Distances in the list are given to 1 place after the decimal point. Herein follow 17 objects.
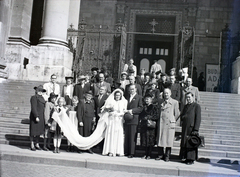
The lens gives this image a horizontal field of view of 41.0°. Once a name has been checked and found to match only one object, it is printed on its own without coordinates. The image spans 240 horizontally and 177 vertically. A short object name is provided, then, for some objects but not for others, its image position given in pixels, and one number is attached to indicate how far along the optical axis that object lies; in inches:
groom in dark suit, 341.4
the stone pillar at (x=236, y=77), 606.2
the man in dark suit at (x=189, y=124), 319.1
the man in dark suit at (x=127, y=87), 384.6
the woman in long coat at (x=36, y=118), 347.3
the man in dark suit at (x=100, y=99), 371.6
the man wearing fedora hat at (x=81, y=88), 427.8
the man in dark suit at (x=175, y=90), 423.2
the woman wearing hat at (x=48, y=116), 356.2
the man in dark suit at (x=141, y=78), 488.4
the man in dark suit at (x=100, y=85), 424.5
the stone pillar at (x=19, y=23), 663.8
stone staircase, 369.7
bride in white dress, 340.5
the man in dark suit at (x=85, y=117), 355.6
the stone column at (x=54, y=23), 651.5
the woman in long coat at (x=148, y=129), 336.5
